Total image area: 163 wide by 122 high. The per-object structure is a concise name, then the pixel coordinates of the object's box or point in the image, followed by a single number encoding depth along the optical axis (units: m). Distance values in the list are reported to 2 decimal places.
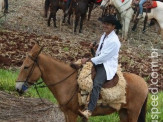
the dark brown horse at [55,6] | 16.08
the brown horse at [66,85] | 5.76
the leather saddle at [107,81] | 6.16
